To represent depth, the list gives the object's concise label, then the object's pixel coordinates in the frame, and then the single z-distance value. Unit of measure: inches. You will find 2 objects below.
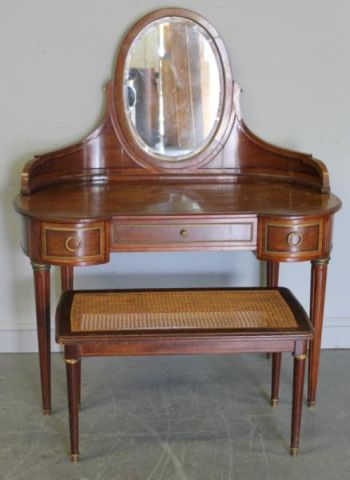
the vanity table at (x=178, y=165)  88.4
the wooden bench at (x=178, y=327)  80.9
